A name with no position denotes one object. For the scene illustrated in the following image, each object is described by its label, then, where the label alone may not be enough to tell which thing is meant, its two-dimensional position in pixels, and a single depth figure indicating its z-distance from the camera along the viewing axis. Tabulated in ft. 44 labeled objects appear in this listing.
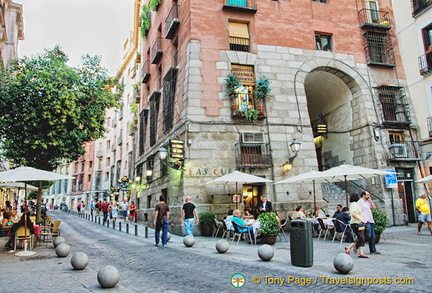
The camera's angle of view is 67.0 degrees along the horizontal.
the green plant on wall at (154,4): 69.88
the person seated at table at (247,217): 39.01
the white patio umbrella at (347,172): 35.70
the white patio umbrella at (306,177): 38.92
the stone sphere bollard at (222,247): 29.22
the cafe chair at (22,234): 32.61
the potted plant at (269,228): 35.37
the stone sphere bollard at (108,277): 16.66
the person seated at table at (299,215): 39.34
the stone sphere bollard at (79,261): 21.63
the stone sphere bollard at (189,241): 34.54
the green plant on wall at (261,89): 50.75
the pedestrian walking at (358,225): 25.35
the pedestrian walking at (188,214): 39.01
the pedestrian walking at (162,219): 35.68
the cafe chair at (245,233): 35.58
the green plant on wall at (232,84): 49.65
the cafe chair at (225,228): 39.35
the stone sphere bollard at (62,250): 27.76
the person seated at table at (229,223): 38.30
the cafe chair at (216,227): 41.86
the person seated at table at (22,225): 32.58
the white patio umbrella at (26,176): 30.17
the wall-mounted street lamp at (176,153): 46.29
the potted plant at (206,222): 43.86
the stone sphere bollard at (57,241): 33.78
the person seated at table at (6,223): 34.36
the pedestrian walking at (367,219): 26.35
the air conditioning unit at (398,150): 55.11
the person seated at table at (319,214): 41.61
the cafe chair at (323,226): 37.93
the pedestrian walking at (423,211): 40.05
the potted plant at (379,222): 33.12
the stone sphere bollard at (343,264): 19.24
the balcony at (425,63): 57.06
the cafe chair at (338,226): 34.83
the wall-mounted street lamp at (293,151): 47.34
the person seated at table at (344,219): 34.58
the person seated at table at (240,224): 35.42
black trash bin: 22.15
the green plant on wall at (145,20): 79.77
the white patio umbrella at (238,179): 40.45
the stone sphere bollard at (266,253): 24.38
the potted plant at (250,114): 49.44
